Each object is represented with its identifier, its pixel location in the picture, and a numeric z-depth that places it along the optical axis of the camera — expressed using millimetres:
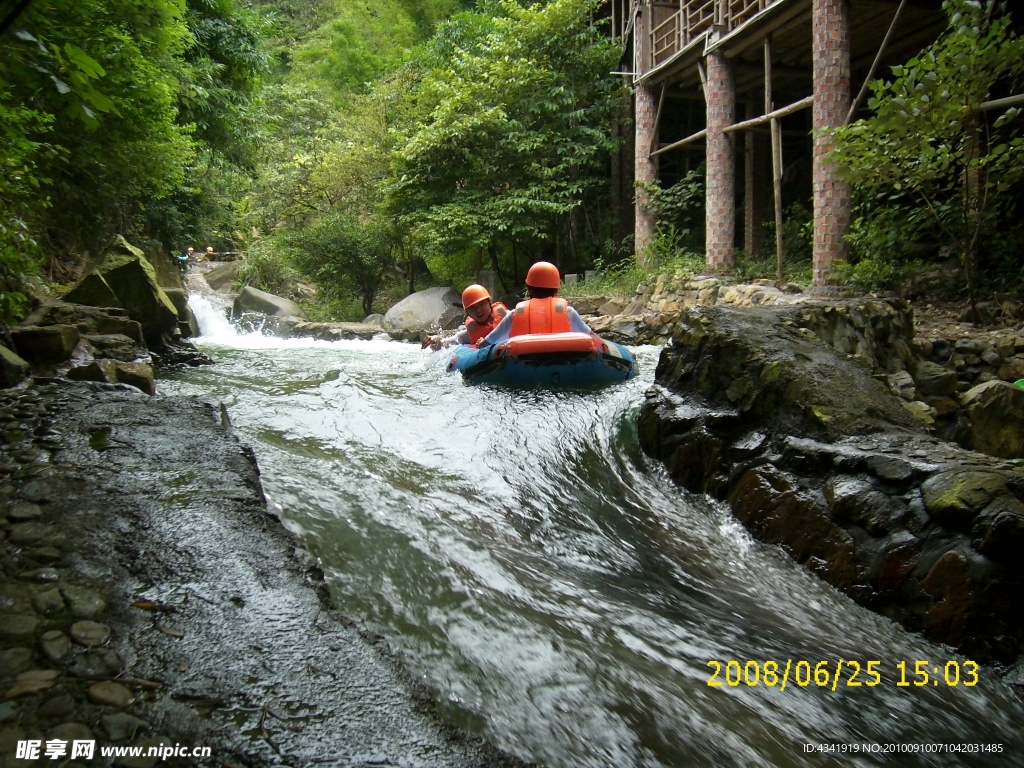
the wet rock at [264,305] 16297
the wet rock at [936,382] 6168
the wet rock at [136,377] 5039
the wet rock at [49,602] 2051
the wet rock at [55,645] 1859
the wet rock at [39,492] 2740
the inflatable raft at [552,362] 5996
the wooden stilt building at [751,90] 9695
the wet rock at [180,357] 7668
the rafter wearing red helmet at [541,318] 6457
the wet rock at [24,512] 2566
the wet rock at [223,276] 23109
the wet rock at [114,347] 6051
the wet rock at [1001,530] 2471
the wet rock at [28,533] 2418
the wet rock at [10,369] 4297
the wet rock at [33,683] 1708
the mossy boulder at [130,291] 7414
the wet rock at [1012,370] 6399
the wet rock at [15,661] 1780
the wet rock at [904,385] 5652
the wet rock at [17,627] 1908
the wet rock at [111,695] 1732
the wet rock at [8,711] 1622
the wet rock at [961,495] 2633
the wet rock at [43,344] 5117
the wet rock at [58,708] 1657
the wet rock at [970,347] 6768
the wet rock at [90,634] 1941
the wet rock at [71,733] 1600
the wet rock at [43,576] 2195
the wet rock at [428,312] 15039
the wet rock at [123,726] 1636
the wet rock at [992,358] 6617
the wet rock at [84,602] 2066
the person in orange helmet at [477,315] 7570
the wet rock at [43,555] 2312
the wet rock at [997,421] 4469
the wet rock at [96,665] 1820
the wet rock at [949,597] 2590
